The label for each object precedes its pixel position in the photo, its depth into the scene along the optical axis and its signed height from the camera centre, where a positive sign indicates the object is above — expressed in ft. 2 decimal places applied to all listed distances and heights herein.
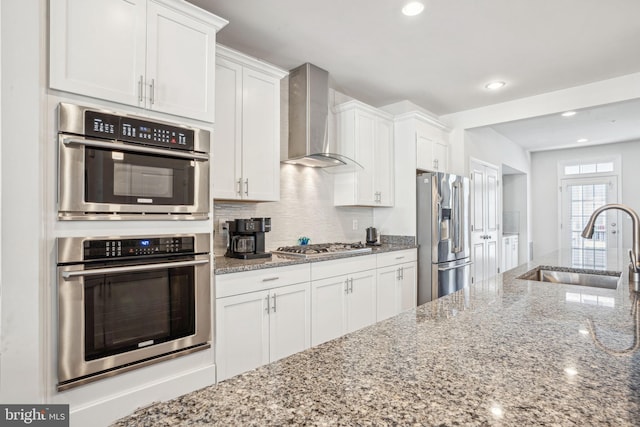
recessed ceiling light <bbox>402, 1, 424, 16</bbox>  7.59 +4.61
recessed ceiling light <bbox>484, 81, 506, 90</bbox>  12.11 +4.61
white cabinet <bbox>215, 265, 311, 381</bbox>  7.09 -2.27
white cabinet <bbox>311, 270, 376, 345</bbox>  8.96 -2.41
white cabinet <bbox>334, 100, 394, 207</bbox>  12.01 +2.28
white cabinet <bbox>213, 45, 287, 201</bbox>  8.14 +2.18
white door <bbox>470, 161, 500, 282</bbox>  15.99 -0.17
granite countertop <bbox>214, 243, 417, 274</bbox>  7.20 -1.02
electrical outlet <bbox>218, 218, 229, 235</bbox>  9.32 -0.23
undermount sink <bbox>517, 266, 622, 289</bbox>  6.26 -1.14
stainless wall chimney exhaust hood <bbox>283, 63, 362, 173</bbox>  10.40 +3.05
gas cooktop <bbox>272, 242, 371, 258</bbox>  9.15 -0.94
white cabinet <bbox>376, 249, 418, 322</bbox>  11.05 -2.19
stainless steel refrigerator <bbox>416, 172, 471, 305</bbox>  12.53 -0.69
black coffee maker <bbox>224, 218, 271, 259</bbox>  8.38 -0.50
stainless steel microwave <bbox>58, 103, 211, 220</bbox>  5.28 +0.86
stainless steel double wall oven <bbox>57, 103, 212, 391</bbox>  5.26 -0.54
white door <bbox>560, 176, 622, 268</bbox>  21.63 +0.30
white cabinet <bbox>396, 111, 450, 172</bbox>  13.07 +3.07
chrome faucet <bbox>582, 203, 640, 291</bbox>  4.91 -0.24
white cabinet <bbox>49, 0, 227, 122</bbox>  5.28 +2.79
